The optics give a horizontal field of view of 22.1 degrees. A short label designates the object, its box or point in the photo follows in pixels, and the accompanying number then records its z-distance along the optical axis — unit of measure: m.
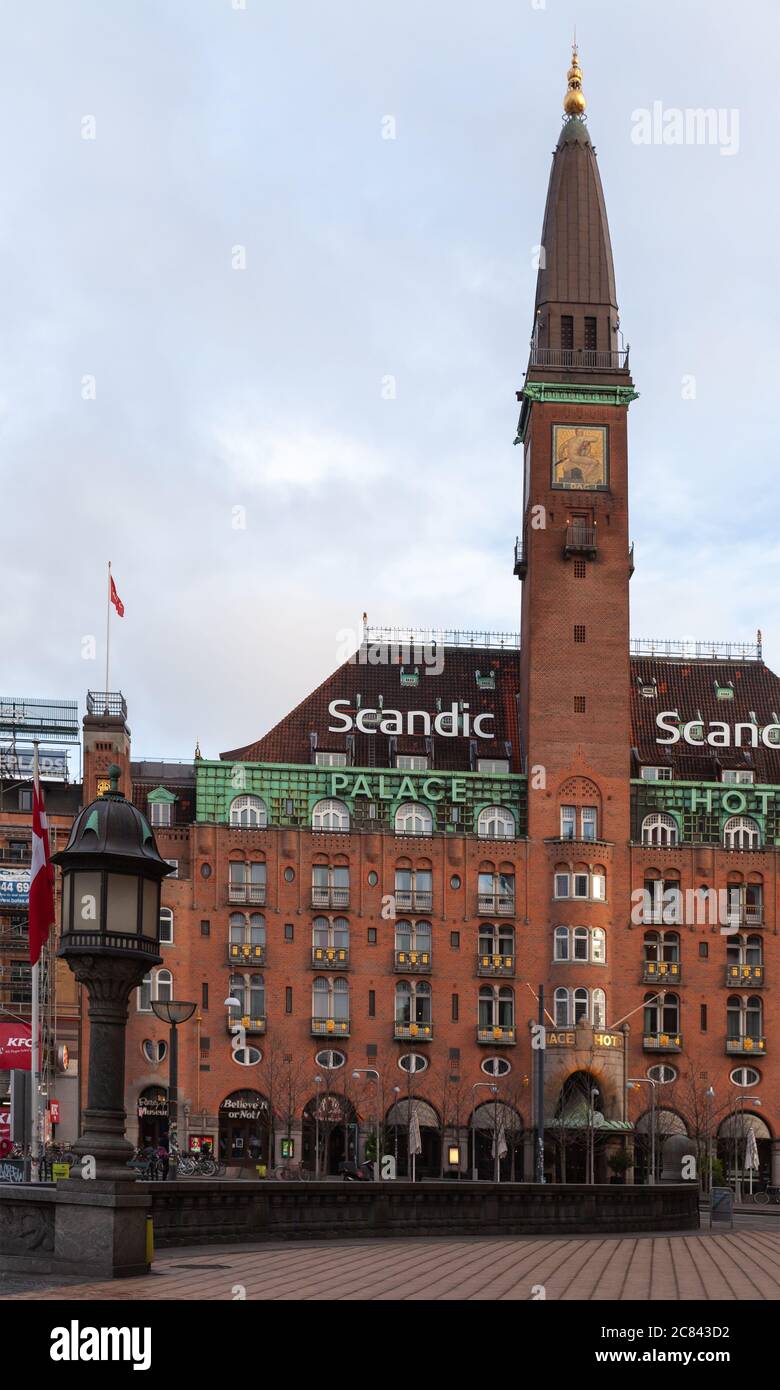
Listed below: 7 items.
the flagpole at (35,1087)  47.45
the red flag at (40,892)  44.19
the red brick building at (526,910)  96.88
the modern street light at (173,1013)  35.12
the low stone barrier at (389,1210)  28.88
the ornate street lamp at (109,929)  24.91
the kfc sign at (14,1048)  83.25
